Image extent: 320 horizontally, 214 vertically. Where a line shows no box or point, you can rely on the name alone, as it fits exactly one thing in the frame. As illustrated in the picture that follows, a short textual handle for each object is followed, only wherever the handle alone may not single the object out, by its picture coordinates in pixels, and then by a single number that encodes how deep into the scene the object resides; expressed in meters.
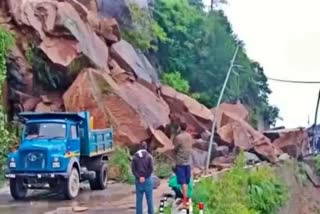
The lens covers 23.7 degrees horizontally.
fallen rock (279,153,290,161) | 36.84
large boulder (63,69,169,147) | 30.00
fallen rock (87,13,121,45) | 35.97
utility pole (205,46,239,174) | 31.57
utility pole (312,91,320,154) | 45.12
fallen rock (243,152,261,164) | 35.65
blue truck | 20.86
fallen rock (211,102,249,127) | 40.17
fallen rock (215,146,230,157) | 35.91
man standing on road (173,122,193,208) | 16.39
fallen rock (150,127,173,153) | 31.35
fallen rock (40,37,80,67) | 31.17
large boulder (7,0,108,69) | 31.18
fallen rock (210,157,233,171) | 33.69
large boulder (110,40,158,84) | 36.09
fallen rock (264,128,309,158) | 41.80
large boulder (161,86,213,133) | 37.47
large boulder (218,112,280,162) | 37.75
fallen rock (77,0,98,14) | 38.76
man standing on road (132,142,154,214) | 16.19
